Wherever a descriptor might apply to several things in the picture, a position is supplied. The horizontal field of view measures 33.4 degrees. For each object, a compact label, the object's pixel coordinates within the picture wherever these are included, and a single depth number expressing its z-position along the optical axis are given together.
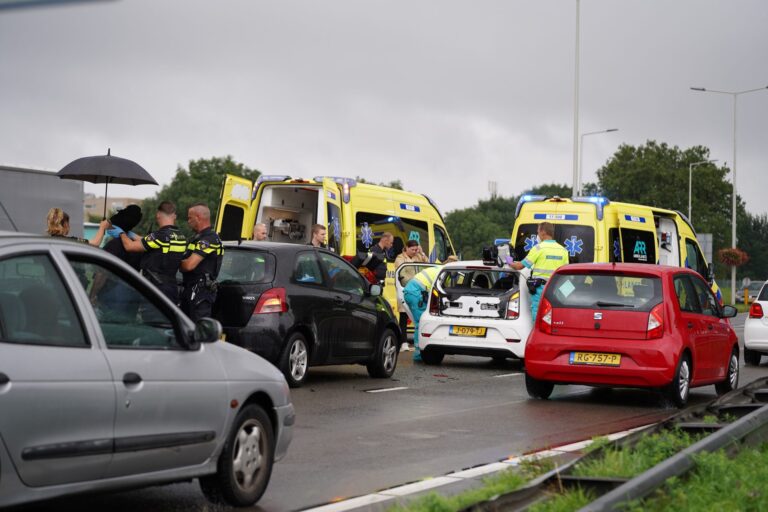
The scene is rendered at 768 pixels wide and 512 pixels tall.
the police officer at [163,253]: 13.20
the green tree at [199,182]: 95.00
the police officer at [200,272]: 13.09
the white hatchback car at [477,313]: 17.39
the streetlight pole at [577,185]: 41.97
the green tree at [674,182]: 96.81
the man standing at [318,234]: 18.25
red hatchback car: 13.16
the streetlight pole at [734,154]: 59.66
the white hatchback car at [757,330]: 20.83
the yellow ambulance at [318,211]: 20.06
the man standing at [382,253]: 19.41
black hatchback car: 13.40
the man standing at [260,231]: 18.94
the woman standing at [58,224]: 13.28
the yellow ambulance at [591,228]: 22.55
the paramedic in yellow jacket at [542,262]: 18.05
